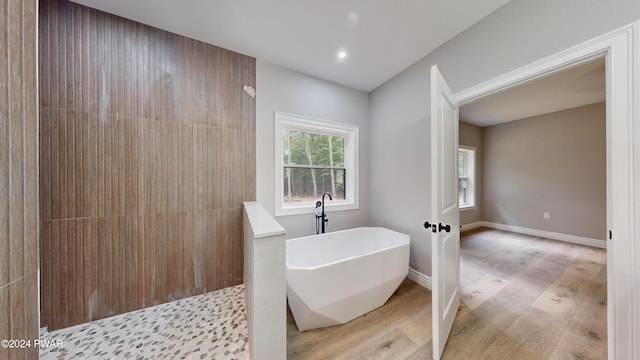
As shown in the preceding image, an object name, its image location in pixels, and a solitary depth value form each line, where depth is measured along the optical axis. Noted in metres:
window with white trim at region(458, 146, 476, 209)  4.63
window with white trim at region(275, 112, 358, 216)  2.39
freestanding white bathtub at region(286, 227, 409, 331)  1.48
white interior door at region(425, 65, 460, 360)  1.33
